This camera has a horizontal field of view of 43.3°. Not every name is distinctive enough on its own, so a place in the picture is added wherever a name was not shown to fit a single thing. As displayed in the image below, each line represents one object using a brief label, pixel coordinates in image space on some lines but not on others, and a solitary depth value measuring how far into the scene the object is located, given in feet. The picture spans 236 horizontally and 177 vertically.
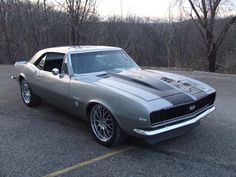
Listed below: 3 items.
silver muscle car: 12.44
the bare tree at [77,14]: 47.75
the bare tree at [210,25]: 44.01
